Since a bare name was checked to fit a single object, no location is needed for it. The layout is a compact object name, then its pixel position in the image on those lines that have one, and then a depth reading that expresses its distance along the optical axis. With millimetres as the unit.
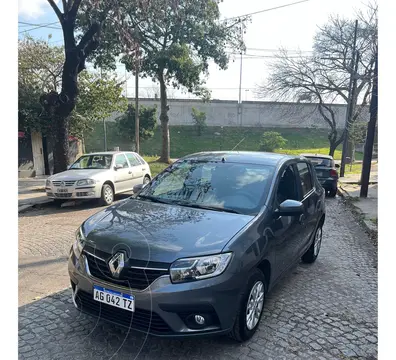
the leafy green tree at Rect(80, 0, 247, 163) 17355
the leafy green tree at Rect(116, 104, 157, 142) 29991
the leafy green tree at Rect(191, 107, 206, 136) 36656
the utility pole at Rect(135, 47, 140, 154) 18972
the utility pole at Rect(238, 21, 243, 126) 40312
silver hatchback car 8820
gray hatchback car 2574
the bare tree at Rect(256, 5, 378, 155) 20844
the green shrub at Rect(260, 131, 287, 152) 31181
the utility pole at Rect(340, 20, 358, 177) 18750
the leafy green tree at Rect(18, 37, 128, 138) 15836
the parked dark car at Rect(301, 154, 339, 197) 11914
